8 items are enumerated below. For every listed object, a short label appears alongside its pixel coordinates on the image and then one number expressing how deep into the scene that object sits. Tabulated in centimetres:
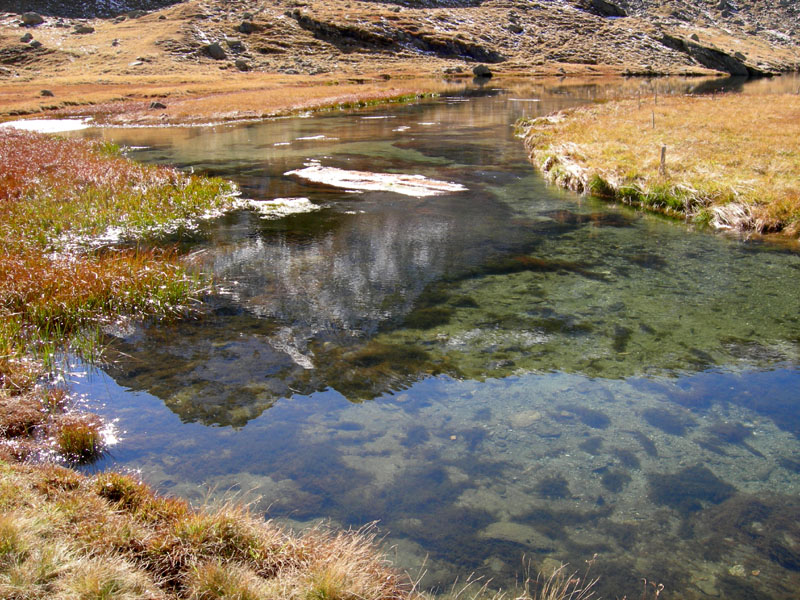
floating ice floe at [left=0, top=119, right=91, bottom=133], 4244
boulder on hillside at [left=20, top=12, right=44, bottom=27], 13700
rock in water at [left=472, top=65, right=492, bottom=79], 10569
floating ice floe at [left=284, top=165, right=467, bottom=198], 2300
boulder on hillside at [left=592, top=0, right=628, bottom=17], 16550
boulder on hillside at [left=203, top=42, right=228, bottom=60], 11038
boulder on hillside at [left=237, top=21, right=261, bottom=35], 12581
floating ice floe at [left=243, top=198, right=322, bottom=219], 1978
